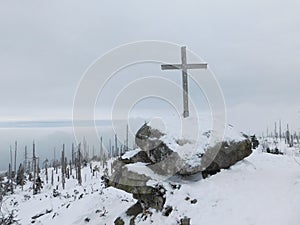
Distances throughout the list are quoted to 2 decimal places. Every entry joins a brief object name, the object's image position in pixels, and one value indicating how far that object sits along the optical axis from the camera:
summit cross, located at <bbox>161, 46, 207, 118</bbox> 9.46
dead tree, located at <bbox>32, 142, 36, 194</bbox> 37.62
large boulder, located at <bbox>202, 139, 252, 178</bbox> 8.44
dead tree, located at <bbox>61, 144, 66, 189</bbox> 39.41
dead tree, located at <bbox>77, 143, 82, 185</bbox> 38.85
